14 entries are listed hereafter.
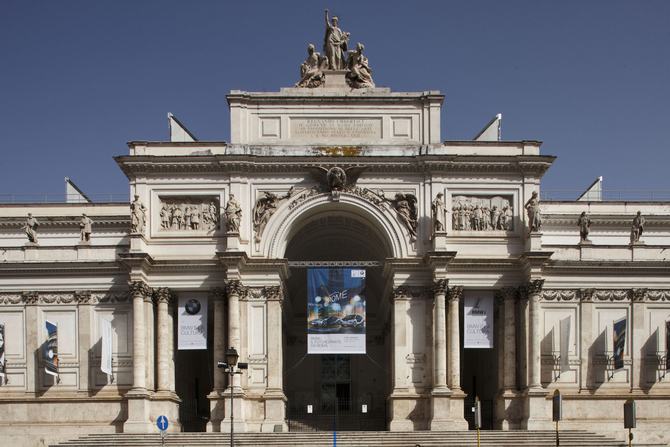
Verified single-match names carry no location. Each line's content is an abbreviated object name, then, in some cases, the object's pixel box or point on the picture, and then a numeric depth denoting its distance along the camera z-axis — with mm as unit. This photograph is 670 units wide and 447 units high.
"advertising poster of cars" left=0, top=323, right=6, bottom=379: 35438
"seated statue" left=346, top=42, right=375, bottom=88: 38188
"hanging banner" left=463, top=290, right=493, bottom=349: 35375
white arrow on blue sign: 27544
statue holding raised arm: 38594
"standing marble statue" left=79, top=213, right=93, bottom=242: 36969
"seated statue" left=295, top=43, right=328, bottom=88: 38094
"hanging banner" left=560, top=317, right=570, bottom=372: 35031
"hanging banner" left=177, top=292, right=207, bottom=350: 35250
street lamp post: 23719
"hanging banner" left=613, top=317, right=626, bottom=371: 35125
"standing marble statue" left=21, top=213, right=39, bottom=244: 37438
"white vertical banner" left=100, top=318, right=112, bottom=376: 34250
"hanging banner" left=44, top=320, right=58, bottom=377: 34800
